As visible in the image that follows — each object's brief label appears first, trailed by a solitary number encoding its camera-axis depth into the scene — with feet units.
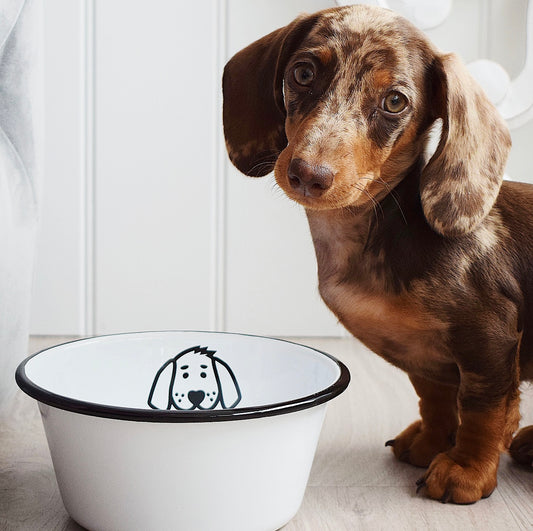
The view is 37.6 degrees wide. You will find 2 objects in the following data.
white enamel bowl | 2.00
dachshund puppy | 2.29
